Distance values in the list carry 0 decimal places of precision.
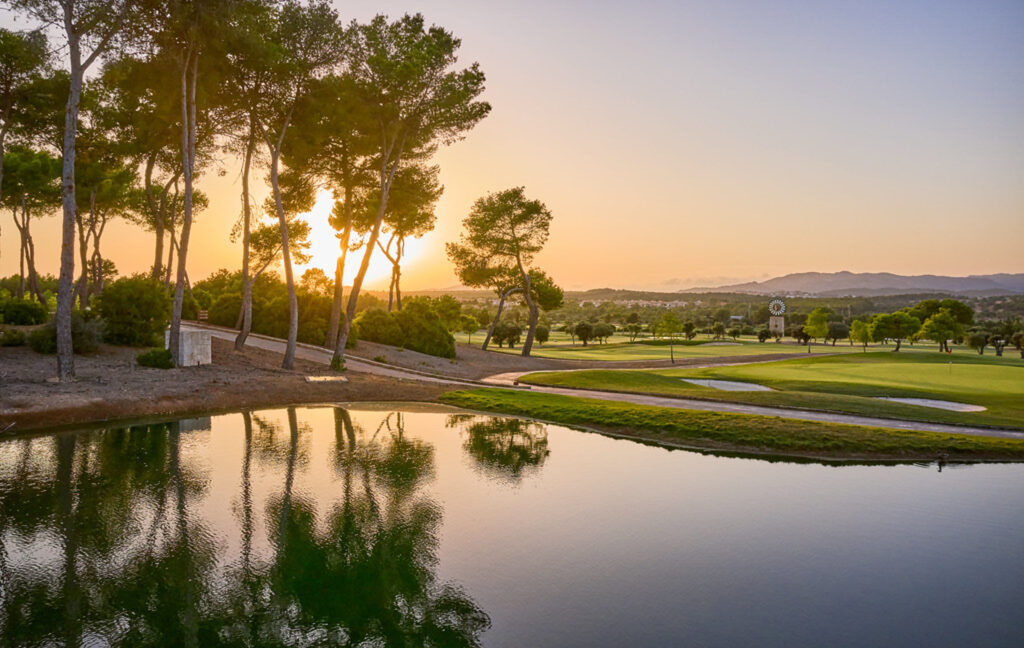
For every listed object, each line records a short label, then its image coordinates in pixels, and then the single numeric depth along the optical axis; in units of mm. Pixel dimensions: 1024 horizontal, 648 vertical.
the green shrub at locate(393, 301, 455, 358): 37469
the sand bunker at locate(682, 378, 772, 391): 26923
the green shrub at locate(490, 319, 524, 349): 59188
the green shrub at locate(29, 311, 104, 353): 19328
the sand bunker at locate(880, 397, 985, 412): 21094
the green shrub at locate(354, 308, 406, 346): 37000
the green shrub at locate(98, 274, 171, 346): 22359
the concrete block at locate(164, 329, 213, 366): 20969
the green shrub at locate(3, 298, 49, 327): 23578
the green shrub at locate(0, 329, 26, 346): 19562
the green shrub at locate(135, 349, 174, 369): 20172
